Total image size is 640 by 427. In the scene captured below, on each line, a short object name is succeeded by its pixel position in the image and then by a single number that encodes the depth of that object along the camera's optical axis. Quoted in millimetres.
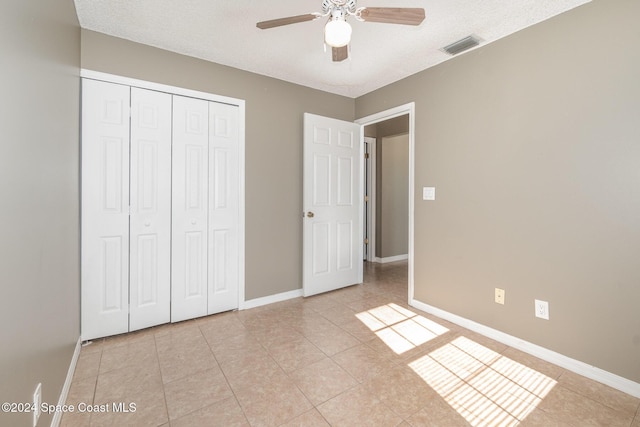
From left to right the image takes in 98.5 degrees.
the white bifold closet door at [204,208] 2617
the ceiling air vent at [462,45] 2338
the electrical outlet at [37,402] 1130
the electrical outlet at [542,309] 2084
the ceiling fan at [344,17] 1512
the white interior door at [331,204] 3281
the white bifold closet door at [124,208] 2234
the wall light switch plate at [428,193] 2842
